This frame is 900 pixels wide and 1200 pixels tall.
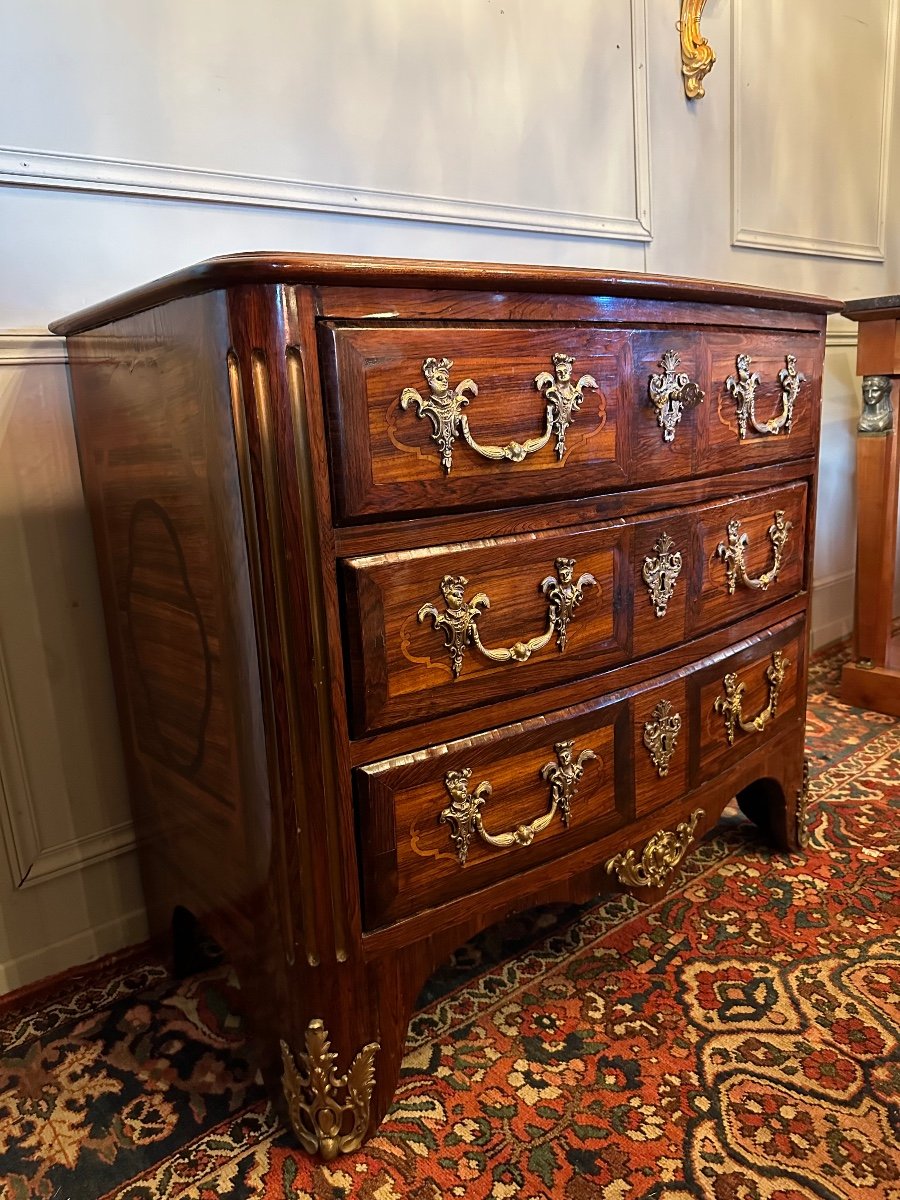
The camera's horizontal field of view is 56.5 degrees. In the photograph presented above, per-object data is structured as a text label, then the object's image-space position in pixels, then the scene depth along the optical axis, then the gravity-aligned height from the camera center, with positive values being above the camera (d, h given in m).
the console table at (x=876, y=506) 1.88 -0.28
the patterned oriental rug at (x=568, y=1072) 0.89 -0.79
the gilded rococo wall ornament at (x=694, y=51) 1.82 +0.74
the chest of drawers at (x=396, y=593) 0.78 -0.19
